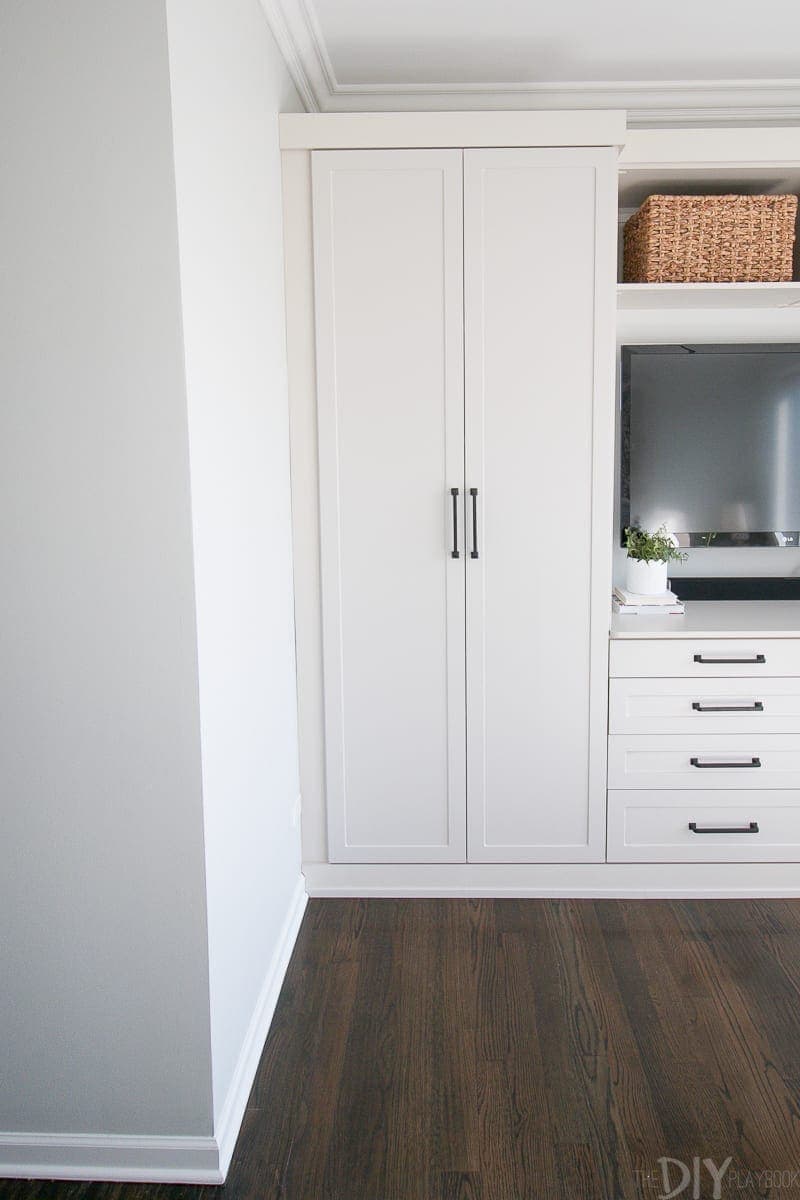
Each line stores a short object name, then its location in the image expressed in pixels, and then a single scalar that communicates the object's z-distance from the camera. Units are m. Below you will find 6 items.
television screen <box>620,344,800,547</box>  3.13
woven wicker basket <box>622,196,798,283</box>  2.82
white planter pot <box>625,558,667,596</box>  3.03
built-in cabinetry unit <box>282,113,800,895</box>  2.63
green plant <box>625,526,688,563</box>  3.03
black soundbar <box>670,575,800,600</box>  3.33
